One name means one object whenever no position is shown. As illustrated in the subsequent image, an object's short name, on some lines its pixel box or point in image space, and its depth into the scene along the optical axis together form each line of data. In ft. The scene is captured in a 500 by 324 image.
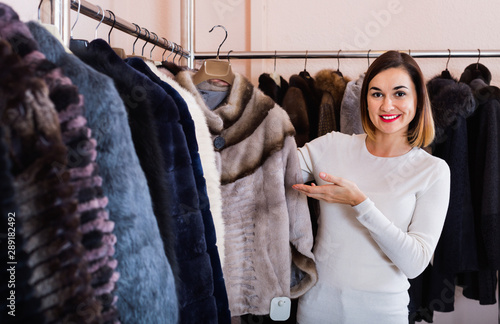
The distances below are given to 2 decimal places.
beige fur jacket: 3.97
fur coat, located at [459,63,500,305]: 5.08
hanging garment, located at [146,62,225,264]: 3.20
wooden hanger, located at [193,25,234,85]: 4.30
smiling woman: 3.82
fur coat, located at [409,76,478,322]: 5.12
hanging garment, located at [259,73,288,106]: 5.57
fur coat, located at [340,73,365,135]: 5.16
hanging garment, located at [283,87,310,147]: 5.11
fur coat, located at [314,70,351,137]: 5.27
